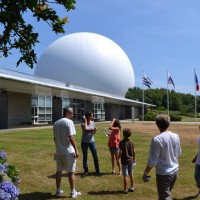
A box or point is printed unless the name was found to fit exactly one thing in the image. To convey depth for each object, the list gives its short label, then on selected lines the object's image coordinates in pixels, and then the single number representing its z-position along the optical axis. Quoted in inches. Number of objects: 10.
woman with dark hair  258.4
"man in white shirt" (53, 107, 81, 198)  199.0
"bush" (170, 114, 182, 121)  1422.1
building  1258.1
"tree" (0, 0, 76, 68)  102.0
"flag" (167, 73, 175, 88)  1281.6
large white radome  1909.0
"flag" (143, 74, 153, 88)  1306.3
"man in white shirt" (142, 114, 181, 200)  141.8
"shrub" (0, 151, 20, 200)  125.7
